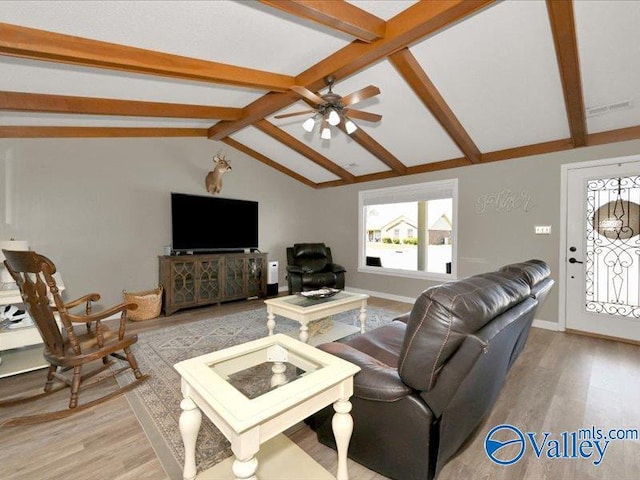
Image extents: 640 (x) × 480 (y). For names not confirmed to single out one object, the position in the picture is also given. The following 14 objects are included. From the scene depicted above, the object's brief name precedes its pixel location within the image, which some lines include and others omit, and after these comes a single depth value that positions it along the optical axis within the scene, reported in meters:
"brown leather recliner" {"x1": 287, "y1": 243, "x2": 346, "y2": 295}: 4.83
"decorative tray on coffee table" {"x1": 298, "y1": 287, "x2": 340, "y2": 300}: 3.32
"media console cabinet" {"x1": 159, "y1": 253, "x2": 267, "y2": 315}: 4.28
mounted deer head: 4.67
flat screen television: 4.54
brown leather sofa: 1.16
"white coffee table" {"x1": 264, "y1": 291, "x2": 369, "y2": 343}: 2.88
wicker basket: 3.99
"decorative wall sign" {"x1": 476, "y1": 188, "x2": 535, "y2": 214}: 3.93
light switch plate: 3.76
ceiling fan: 2.59
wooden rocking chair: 1.86
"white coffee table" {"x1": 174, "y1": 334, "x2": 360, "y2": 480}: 0.99
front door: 3.25
